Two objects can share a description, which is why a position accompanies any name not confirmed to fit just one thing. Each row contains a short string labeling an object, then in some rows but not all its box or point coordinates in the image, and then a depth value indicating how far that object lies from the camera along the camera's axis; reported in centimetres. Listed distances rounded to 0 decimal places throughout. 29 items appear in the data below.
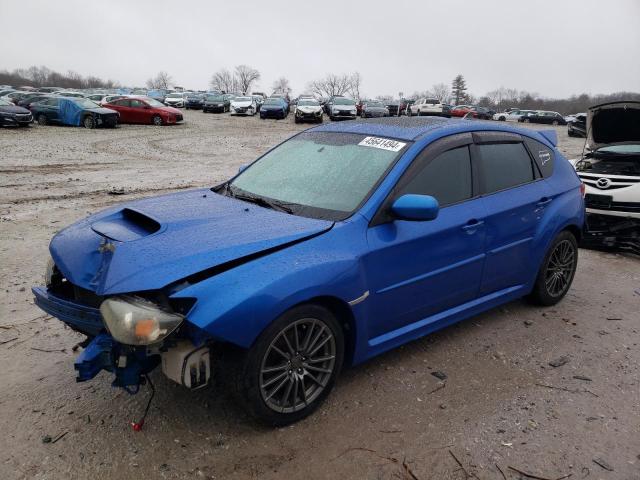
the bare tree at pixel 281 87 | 12988
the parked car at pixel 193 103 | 4391
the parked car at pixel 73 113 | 2462
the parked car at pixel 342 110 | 2979
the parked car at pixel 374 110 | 3212
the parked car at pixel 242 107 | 3622
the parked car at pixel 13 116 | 2283
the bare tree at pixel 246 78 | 12891
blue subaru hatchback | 262
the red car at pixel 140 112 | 2786
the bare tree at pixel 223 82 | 13209
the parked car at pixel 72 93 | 3896
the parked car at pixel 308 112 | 2934
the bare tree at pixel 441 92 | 13854
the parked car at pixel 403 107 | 4318
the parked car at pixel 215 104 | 3894
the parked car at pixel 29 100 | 2822
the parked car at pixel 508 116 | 5445
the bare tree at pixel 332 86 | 13175
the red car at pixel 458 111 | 4837
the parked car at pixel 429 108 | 4181
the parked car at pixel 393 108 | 4106
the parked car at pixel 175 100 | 4556
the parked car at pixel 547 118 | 5097
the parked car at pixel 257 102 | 3973
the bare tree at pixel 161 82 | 14650
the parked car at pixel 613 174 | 682
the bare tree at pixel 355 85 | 13262
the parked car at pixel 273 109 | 3256
